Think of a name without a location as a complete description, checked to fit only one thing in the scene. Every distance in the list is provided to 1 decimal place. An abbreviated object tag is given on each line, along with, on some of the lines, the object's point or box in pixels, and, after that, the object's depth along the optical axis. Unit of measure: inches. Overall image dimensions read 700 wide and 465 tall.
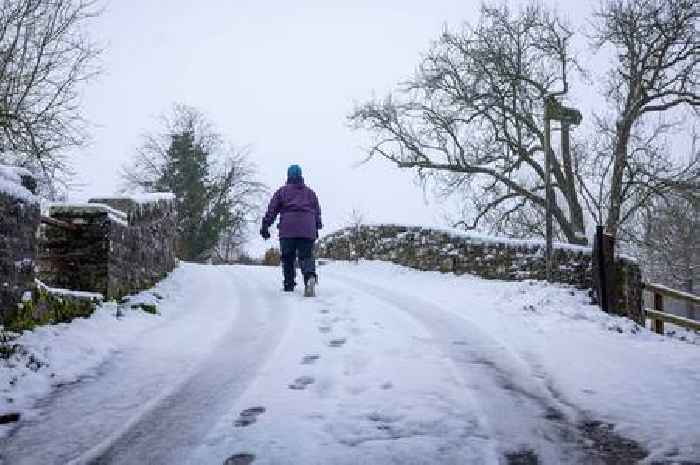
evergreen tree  987.3
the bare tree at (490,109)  583.2
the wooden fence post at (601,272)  270.9
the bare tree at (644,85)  509.4
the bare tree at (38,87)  333.7
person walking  298.8
